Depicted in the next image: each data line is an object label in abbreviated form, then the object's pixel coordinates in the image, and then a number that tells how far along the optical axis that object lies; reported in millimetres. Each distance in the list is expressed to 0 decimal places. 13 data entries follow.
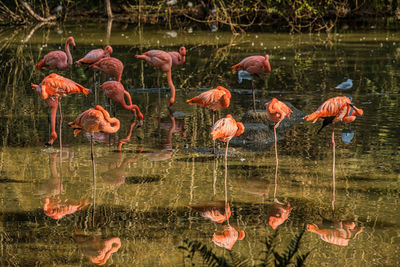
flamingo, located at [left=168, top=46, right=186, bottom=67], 20562
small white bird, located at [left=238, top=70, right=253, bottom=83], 21945
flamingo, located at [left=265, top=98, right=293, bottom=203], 13023
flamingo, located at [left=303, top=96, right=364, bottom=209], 11984
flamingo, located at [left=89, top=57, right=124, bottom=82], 18297
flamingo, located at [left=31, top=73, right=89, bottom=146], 14039
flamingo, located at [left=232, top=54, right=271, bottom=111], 17312
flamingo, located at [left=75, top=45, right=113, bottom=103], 18797
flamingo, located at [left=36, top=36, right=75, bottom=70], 18359
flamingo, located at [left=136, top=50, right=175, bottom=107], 18516
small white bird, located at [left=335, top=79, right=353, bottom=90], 20422
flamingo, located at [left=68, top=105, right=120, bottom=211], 12125
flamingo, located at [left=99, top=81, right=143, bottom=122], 16641
